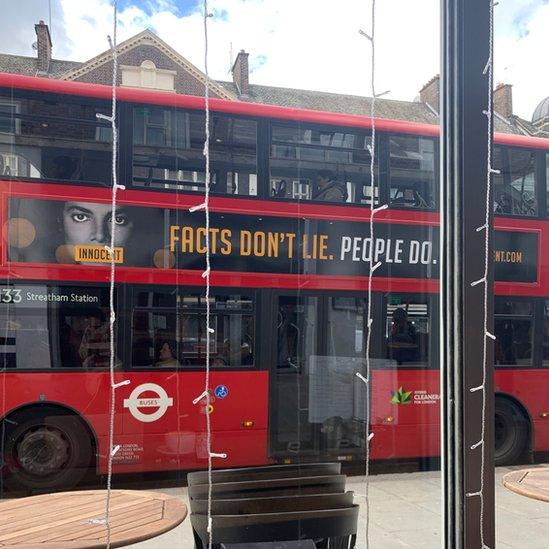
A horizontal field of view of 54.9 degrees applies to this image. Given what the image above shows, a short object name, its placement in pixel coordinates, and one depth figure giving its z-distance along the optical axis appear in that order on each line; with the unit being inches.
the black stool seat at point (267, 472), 85.3
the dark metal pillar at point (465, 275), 74.2
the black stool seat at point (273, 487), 82.7
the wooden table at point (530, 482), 81.5
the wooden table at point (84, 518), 61.6
